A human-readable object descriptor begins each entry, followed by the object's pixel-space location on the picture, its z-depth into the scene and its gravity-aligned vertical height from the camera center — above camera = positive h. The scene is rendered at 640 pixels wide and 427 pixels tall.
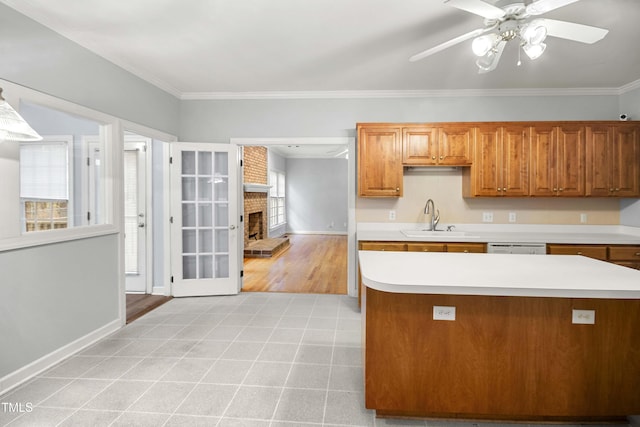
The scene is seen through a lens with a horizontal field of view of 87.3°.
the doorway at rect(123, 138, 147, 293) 4.35 -0.06
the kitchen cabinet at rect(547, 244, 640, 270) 3.44 -0.42
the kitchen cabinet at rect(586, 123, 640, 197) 3.73 +0.59
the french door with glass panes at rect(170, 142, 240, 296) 4.27 -0.15
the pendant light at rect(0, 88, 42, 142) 1.87 +0.49
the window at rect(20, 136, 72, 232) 2.86 +0.28
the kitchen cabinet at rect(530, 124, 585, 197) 3.77 +0.59
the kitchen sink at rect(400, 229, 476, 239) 3.75 -0.25
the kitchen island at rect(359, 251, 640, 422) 1.77 -0.74
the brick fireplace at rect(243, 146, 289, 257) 7.19 +0.07
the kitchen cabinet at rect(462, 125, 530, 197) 3.82 +0.59
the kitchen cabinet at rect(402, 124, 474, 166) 3.87 +0.78
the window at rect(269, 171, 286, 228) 9.62 +0.37
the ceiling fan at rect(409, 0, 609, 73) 1.73 +1.04
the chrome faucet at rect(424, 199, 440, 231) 4.13 +0.00
